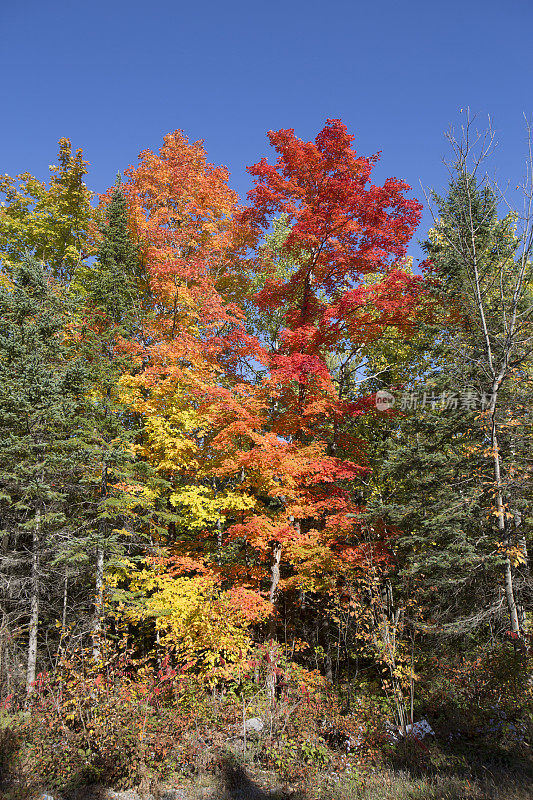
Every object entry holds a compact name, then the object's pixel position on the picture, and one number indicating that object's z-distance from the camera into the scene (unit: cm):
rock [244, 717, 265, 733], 934
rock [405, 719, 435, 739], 823
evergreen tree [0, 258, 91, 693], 1117
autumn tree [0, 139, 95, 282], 1919
